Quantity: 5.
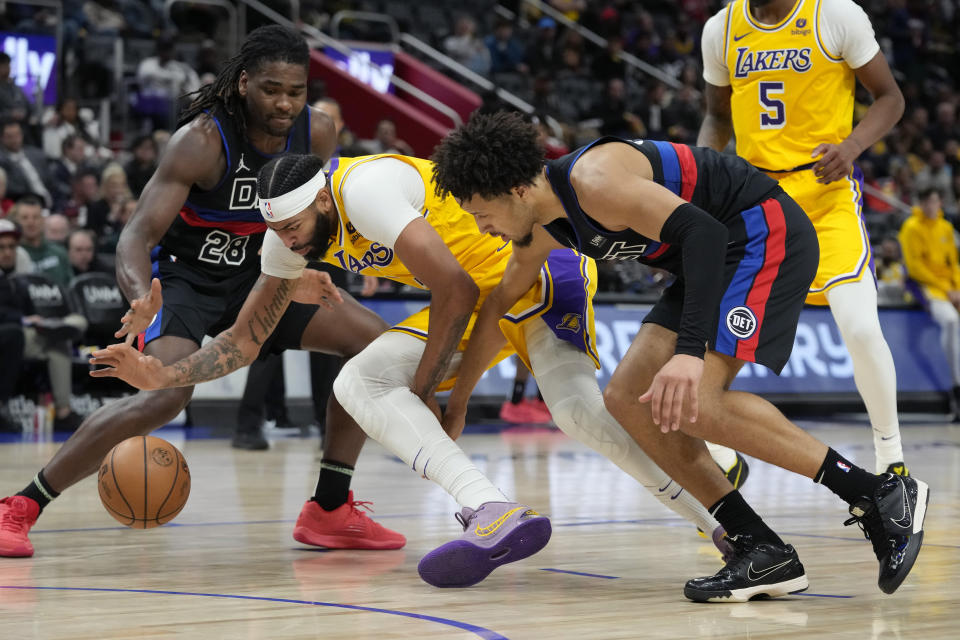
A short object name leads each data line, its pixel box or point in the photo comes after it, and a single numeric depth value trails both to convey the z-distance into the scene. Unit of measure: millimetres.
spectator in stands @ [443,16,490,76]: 17906
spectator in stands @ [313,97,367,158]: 8721
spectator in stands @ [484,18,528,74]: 18125
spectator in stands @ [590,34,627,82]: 18172
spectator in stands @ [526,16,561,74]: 18094
